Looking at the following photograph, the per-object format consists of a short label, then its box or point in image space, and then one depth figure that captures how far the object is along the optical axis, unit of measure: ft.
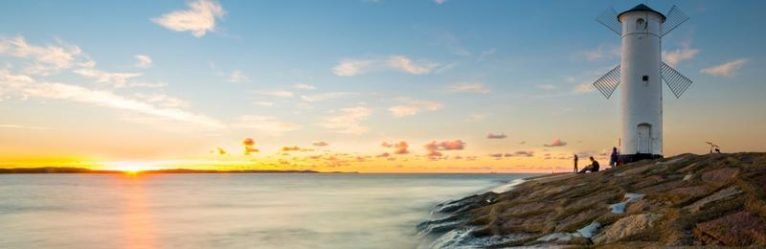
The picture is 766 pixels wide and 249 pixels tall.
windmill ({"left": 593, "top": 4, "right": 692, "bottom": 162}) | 97.50
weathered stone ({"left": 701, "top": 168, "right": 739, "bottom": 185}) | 35.29
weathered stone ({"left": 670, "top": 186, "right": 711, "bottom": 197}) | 33.88
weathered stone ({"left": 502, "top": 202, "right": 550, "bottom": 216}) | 45.38
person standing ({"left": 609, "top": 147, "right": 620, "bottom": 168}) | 101.65
